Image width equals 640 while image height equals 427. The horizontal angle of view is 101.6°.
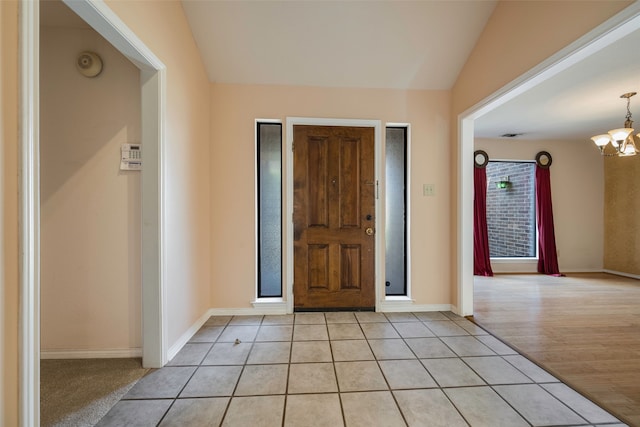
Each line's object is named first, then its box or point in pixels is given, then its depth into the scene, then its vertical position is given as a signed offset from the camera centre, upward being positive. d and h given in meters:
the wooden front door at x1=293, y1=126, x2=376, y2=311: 2.76 -0.03
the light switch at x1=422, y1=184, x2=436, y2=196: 2.84 +0.30
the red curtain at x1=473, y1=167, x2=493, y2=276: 4.60 -0.20
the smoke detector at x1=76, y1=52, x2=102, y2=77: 1.86 +1.11
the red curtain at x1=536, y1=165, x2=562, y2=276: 4.68 -0.23
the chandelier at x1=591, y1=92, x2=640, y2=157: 2.93 +0.89
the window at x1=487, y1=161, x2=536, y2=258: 4.95 +0.11
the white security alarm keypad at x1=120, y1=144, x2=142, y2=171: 1.88 +0.43
